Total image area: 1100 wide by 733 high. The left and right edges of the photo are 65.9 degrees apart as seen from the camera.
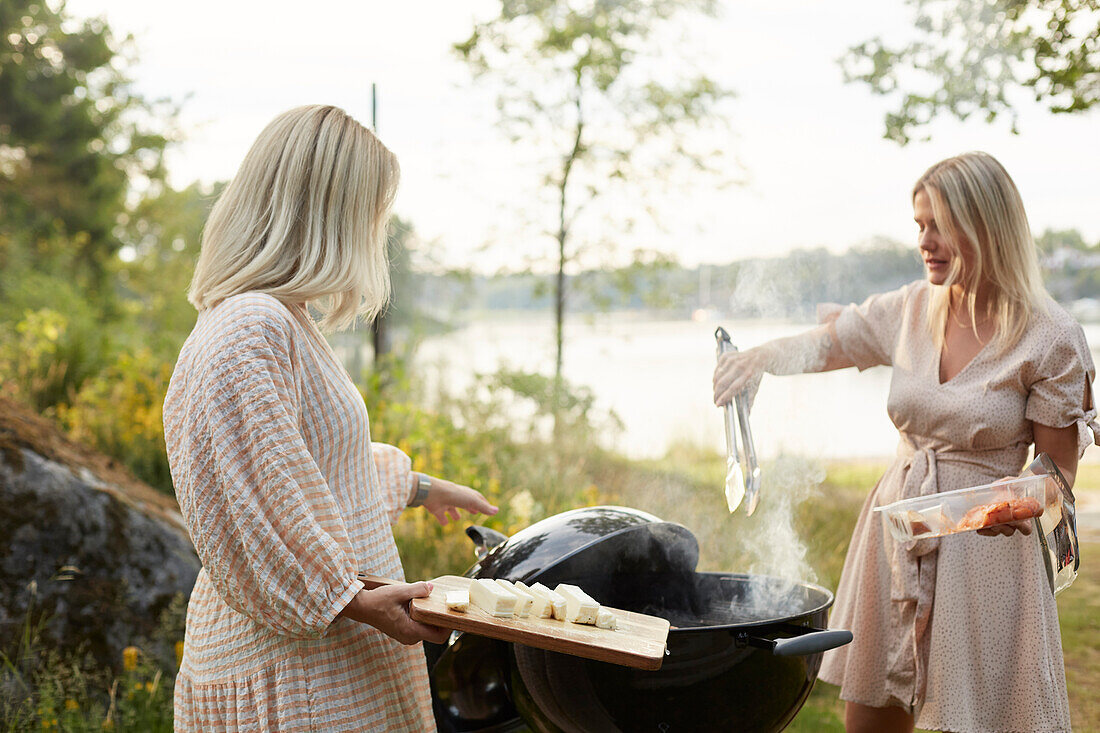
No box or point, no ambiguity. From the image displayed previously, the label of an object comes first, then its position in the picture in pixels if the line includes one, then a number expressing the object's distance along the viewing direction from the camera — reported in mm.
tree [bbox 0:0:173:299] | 10703
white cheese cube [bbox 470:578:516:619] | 1455
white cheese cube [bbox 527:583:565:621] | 1507
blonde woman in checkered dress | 1383
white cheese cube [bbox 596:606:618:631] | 1473
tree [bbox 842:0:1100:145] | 3375
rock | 2785
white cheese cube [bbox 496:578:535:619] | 1483
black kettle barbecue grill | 1570
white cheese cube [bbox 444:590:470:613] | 1426
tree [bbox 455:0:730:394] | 5949
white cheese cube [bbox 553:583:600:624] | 1482
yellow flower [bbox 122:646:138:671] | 2664
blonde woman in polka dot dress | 1976
